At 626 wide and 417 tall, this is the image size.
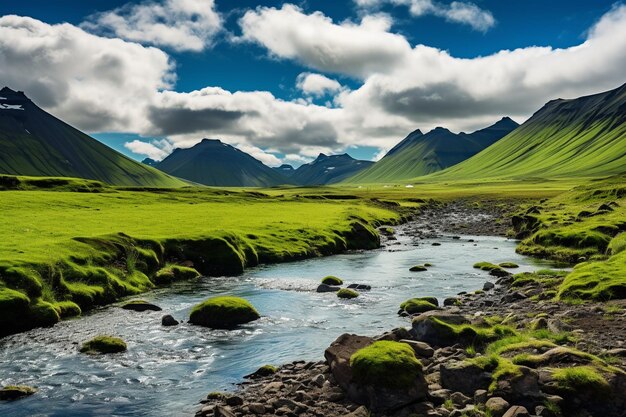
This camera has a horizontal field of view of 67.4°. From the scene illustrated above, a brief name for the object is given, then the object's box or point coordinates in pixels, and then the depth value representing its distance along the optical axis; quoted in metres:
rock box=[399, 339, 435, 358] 21.73
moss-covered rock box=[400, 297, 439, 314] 33.47
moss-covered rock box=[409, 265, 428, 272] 53.19
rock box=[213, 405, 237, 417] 17.12
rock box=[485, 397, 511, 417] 15.56
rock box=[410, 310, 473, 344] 23.36
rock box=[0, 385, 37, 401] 19.69
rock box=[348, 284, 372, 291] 43.15
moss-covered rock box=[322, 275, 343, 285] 45.75
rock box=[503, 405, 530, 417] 14.80
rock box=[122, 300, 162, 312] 35.28
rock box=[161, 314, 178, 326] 31.12
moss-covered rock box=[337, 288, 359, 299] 39.66
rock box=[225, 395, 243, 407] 18.86
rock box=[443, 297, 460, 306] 35.78
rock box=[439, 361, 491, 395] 17.44
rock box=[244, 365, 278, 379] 22.48
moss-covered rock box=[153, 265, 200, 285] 45.94
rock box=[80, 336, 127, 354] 25.58
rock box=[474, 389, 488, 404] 16.47
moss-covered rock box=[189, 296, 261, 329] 31.30
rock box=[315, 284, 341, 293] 42.69
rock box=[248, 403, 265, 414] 18.06
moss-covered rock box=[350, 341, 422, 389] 17.66
